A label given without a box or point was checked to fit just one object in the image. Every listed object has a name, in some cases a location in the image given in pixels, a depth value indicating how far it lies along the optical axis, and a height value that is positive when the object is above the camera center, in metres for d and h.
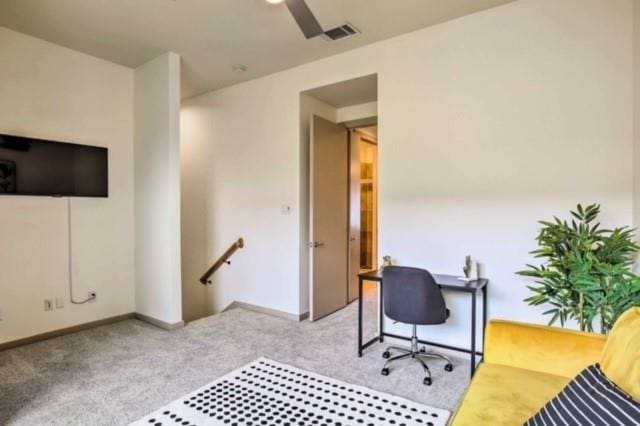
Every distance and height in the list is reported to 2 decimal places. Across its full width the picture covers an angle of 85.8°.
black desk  2.54 -0.68
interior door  3.94 -0.09
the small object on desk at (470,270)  2.78 -0.51
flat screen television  3.10 +0.42
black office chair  2.55 -0.69
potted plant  1.87 -0.39
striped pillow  1.04 -0.66
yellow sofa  1.28 -0.79
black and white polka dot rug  2.03 -1.26
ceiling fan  1.93 +1.12
